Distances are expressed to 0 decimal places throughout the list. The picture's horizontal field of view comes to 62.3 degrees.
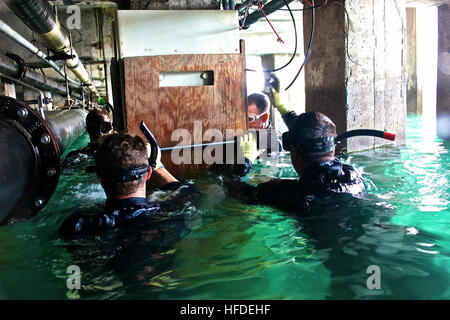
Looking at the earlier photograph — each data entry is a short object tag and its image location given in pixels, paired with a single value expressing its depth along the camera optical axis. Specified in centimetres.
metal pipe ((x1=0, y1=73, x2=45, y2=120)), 328
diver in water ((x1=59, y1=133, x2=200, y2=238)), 225
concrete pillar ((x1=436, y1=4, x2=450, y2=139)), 734
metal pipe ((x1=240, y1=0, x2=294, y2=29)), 502
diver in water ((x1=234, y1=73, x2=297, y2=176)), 379
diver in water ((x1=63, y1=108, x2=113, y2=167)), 459
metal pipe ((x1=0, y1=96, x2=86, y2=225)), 215
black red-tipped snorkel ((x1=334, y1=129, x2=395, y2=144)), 255
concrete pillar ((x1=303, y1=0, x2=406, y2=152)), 503
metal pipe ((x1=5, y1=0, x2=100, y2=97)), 266
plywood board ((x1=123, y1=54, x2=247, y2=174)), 348
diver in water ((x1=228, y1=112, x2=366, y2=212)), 279
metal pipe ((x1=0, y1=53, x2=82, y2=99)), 370
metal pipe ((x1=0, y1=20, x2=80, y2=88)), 310
